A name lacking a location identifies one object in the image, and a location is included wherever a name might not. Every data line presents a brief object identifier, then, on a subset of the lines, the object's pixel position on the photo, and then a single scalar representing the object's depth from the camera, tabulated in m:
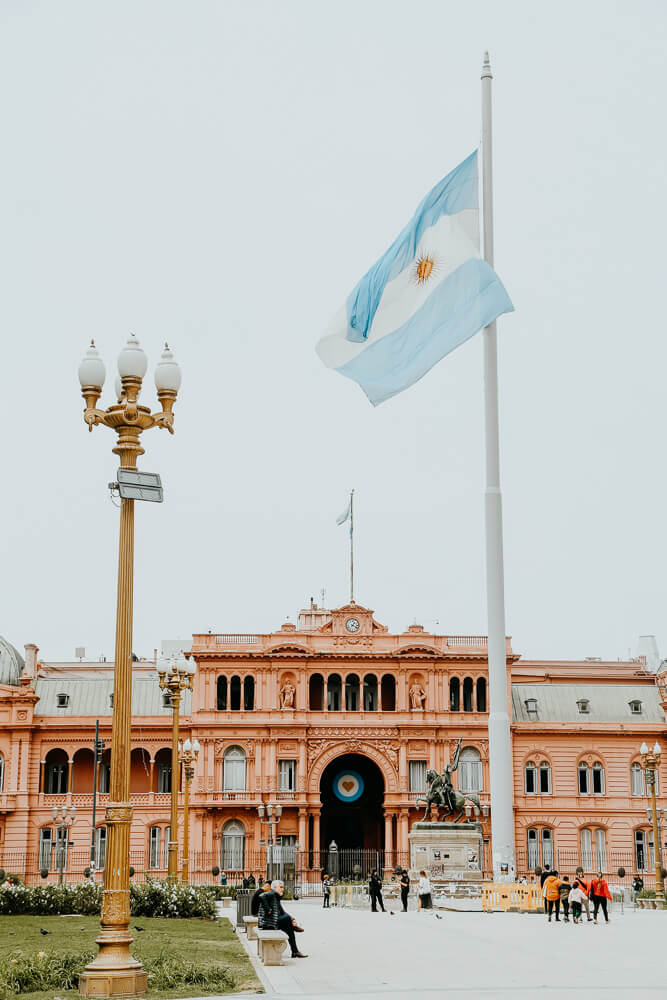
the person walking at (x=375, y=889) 38.34
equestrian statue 48.50
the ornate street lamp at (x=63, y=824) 64.12
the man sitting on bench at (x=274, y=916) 21.14
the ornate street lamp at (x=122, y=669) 14.82
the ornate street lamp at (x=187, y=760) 42.78
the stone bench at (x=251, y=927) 24.57
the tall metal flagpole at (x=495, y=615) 28.55
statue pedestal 44.19
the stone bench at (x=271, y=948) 19.33
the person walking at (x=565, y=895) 30.14
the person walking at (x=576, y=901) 29.23
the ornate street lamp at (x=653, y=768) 47.69
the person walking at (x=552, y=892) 29.94
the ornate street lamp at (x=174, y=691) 31.05
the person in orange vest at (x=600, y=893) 30.20
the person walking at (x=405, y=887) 36.72
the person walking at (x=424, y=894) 35.81
